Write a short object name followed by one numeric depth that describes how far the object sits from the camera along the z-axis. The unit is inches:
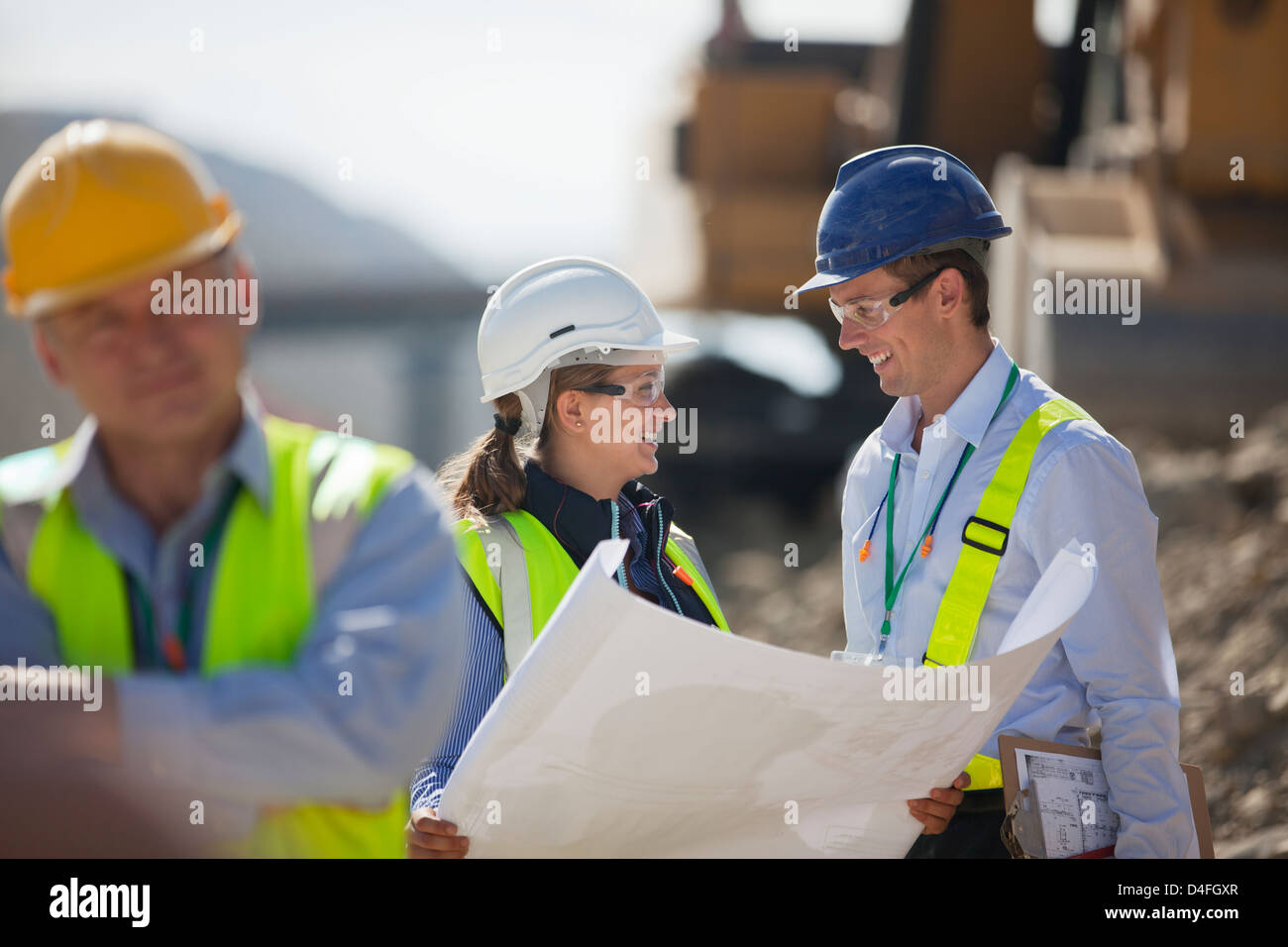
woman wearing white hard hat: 107.2
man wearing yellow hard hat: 61.9
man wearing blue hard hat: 101.2
